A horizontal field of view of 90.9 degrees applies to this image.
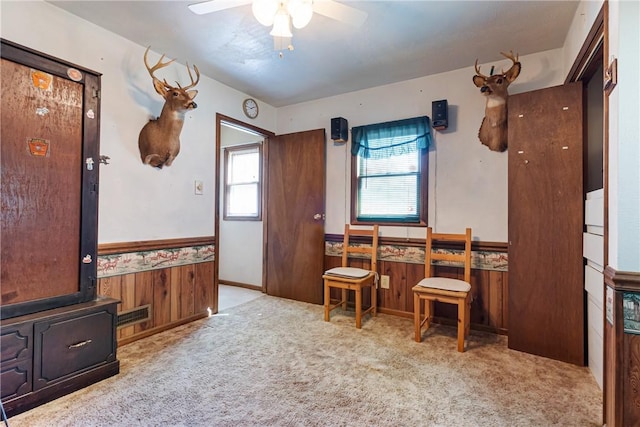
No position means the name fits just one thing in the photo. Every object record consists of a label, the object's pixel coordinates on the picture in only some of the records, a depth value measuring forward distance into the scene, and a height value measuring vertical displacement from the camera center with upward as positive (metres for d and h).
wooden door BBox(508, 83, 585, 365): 2.26 -0.03
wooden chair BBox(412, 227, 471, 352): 2.51 -0.58
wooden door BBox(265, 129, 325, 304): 3.83 +0.00
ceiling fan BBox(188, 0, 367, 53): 1.72 +1.17
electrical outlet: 3.45 -0.71
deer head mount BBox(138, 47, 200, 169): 2.65 +0.76
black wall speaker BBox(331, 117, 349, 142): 3.67 +1.02
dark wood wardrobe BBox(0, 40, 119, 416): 1.69 -0.12
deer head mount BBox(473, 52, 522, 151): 2.65 +0.99
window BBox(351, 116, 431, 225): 3.27 +0.50
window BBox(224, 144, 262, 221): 4.67 +0.50
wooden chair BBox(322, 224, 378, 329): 3.02 -0.59
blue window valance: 3.23 +0.86
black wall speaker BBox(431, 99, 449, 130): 3.07 +1.02
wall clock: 3.79 +1.32
